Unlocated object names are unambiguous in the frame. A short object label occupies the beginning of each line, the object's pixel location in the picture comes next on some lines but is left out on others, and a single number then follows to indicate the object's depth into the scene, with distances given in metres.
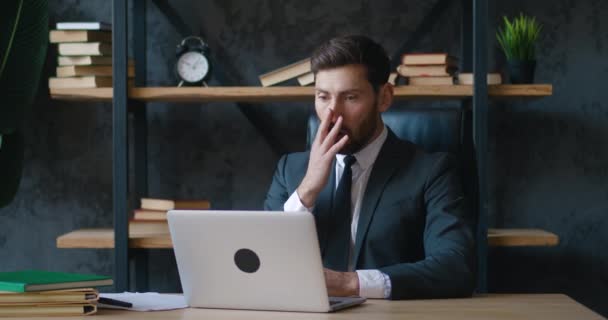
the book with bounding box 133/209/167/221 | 2.99
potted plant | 2.93
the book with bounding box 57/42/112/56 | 2.92
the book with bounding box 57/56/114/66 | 2.92
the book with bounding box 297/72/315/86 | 2.94
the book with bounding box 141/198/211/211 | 2.97
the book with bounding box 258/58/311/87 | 2.94
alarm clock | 3.01
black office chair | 2.28
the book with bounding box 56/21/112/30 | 2.94
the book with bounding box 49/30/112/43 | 2.94
